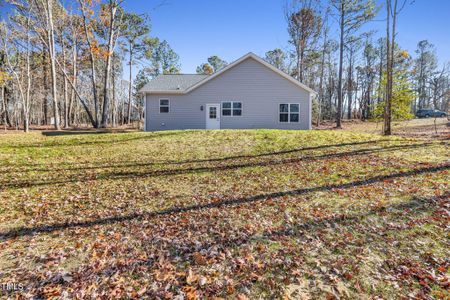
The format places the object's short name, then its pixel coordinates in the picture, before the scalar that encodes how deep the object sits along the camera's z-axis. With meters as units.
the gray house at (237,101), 16.95
